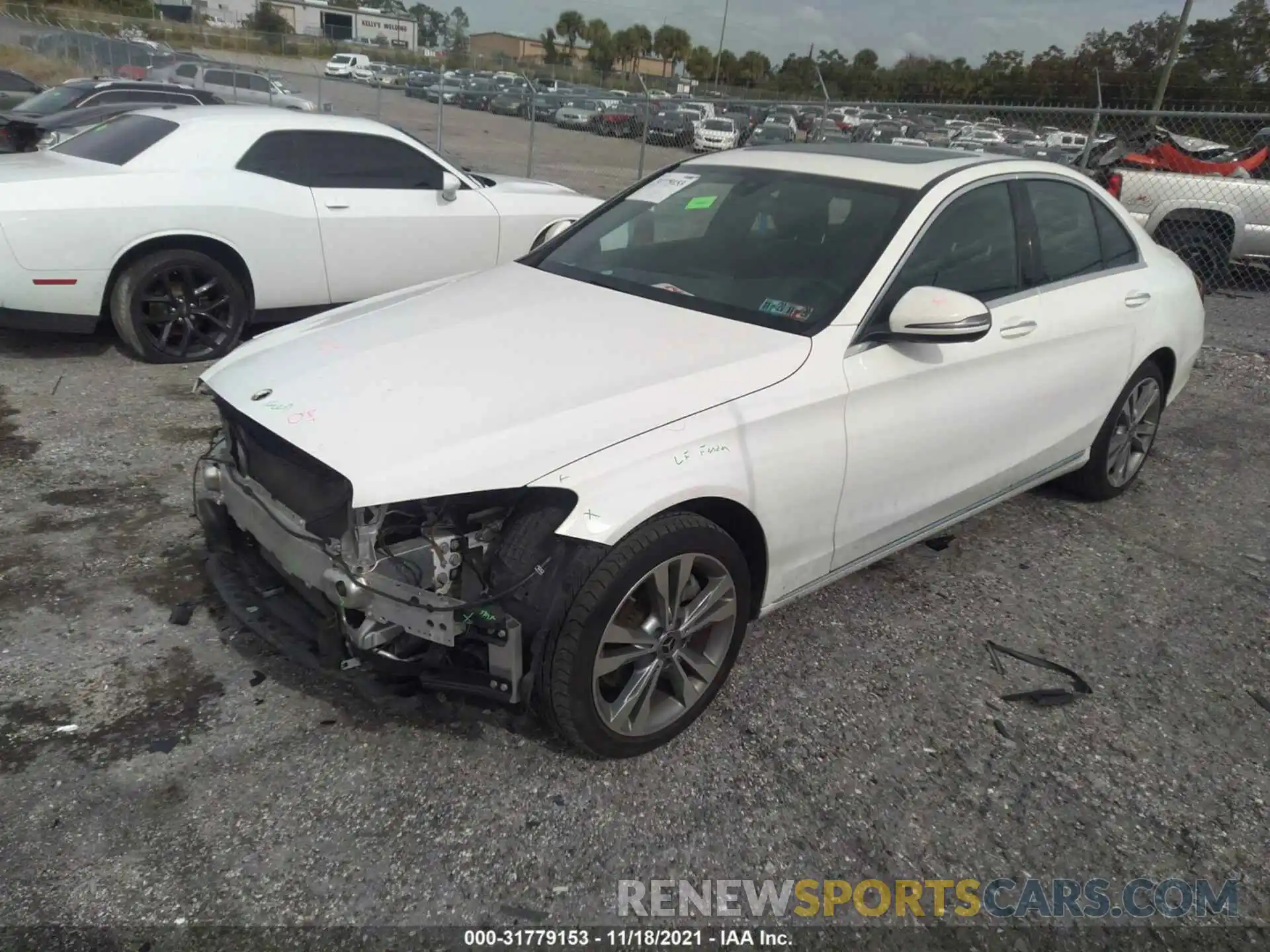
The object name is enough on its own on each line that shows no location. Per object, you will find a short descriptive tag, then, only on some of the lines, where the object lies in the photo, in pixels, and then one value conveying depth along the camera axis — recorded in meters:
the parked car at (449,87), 32.16
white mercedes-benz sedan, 2.48
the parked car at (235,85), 20.72
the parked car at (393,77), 37.72
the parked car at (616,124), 23.67
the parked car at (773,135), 19.20
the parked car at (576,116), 26.62
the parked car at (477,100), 33.38
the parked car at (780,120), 22.07
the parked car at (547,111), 30.66
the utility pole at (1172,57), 20.06
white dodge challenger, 5.54
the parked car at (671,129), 18.14
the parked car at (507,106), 31.91
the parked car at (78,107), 10.80
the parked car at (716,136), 20.36
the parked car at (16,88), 17.77
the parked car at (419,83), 30.59
